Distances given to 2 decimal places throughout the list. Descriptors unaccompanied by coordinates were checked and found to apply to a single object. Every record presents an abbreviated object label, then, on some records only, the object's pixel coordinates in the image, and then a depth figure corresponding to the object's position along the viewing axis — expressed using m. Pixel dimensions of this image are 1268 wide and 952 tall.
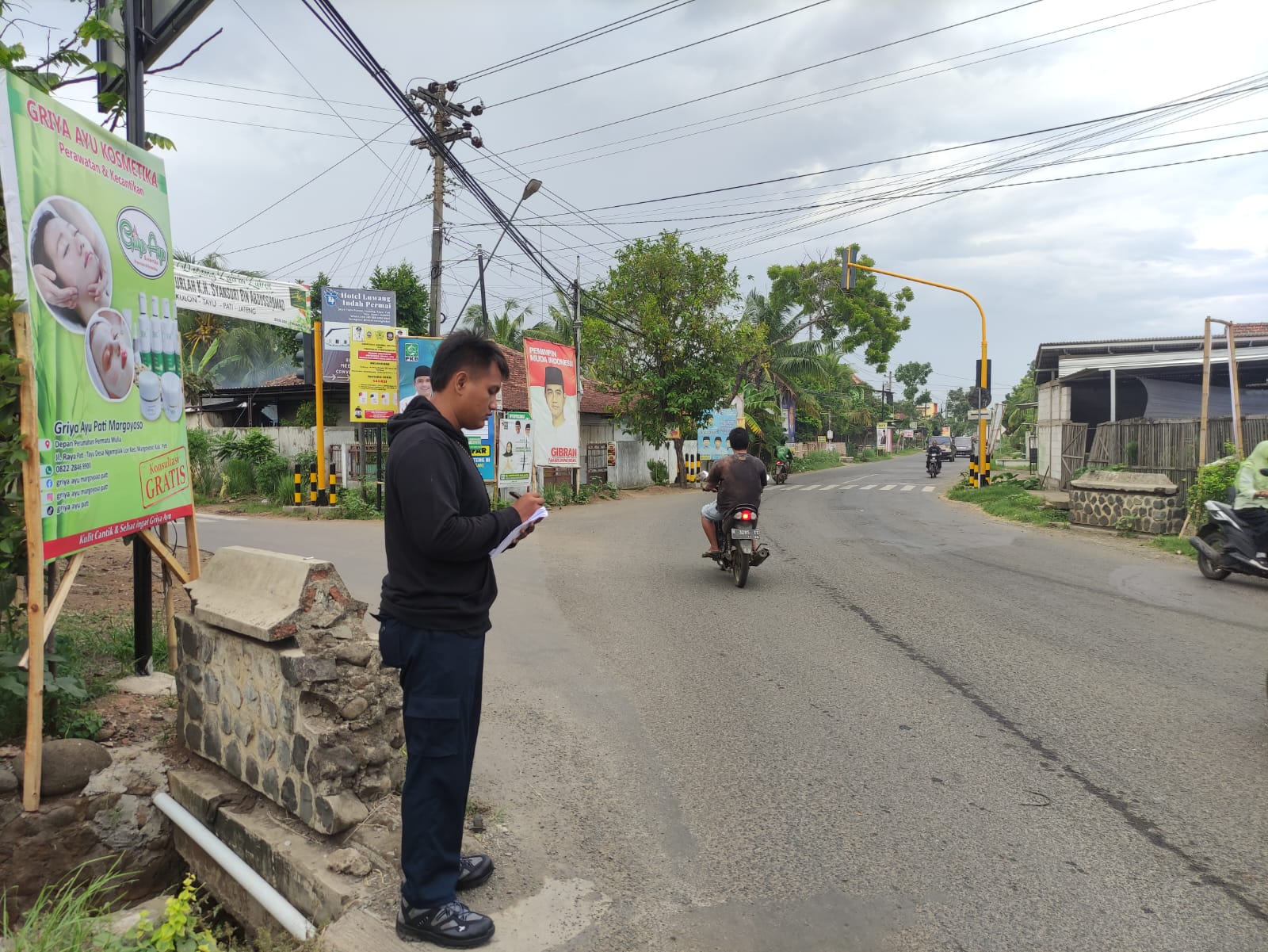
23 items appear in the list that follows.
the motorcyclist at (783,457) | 31.47
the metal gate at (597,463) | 26.06
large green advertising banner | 3.29
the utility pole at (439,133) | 17.80
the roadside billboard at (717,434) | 29.64
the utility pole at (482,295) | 17.92
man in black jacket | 2.59
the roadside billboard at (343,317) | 17.17
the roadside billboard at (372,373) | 16.42
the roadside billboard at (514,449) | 18.19
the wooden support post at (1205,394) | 12.79
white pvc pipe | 2.81
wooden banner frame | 3.20
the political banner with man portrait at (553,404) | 19.34
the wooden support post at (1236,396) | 12.48
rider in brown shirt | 9.18
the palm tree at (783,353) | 37.59
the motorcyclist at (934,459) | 35.97
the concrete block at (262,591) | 3.37
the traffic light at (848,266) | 20.62
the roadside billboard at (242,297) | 14.02
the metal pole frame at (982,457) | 23.56
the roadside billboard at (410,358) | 16.33
